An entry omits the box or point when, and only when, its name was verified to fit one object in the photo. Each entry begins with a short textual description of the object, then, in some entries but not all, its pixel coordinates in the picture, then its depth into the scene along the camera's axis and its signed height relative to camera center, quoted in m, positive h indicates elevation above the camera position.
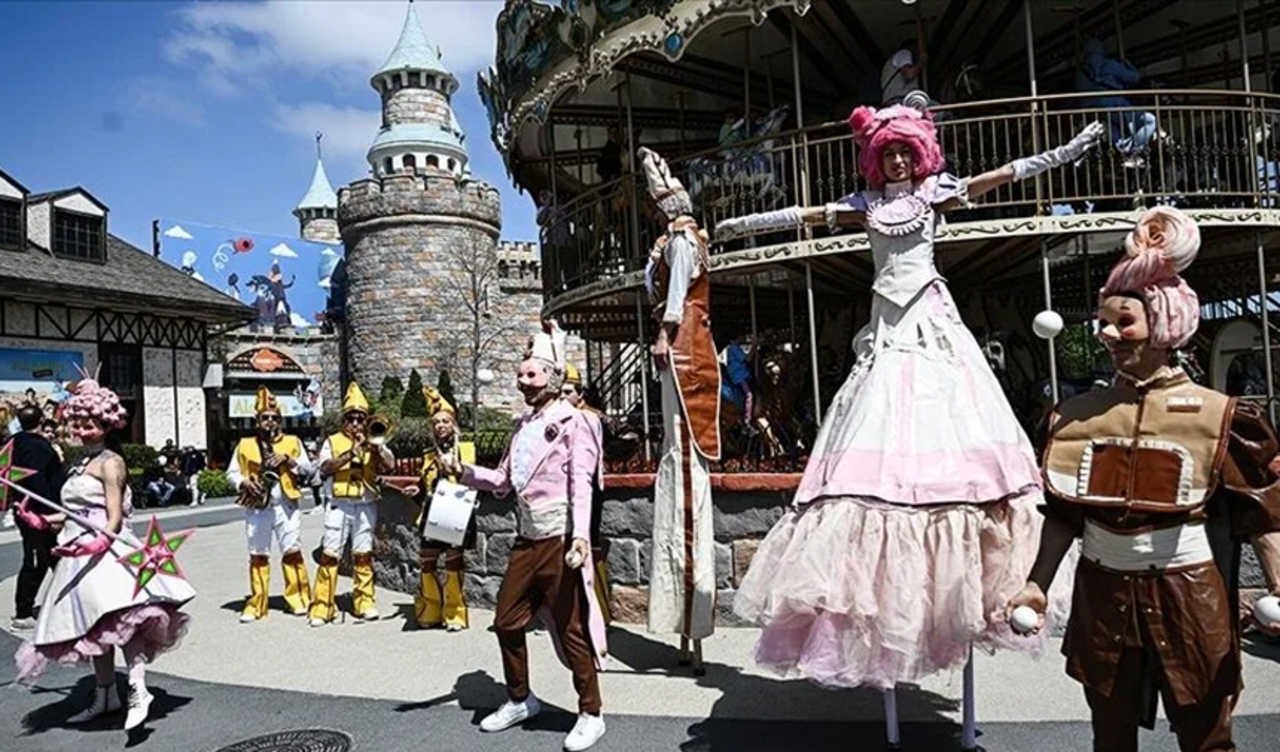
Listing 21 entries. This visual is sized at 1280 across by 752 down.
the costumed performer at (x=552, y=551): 4.71 -0.77
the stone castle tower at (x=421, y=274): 41.00 +5.96
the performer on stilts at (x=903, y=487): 3.76 -0.44
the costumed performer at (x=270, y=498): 8.06 -0.73
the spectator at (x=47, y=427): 9.02 -0.03
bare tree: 41.56 +5.00
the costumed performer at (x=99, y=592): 5.12 -0.95
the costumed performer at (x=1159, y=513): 2.79 -0.43
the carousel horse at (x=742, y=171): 9.27 +2.26
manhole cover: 4.85 -1.74
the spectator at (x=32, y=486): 8.38 -0.55
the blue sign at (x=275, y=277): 46.72 +7.10
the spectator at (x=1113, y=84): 8.52 +2.92
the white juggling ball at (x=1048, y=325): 4.33 +0.25
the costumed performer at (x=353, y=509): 7.94 -0.85
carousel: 8.45 +2.32
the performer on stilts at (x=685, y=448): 5.67 -0.32
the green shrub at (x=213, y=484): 26.34 -1.92
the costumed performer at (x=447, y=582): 7.51 -1.43
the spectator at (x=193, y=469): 25.34 -1.49
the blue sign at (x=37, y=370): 25.64 +1.56
